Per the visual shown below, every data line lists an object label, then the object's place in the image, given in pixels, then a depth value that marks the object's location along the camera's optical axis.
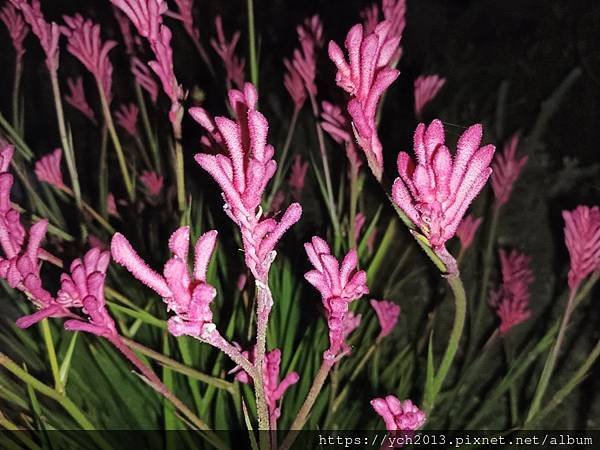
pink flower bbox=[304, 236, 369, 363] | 0.34
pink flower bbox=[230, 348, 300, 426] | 0.46
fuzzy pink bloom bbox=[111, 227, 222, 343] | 0.29
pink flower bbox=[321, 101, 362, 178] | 0.59
